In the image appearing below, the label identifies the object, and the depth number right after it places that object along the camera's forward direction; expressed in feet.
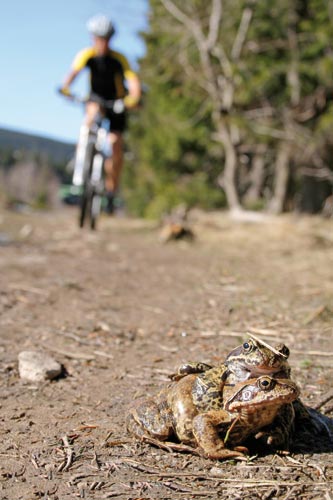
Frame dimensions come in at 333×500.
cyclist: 25.73
